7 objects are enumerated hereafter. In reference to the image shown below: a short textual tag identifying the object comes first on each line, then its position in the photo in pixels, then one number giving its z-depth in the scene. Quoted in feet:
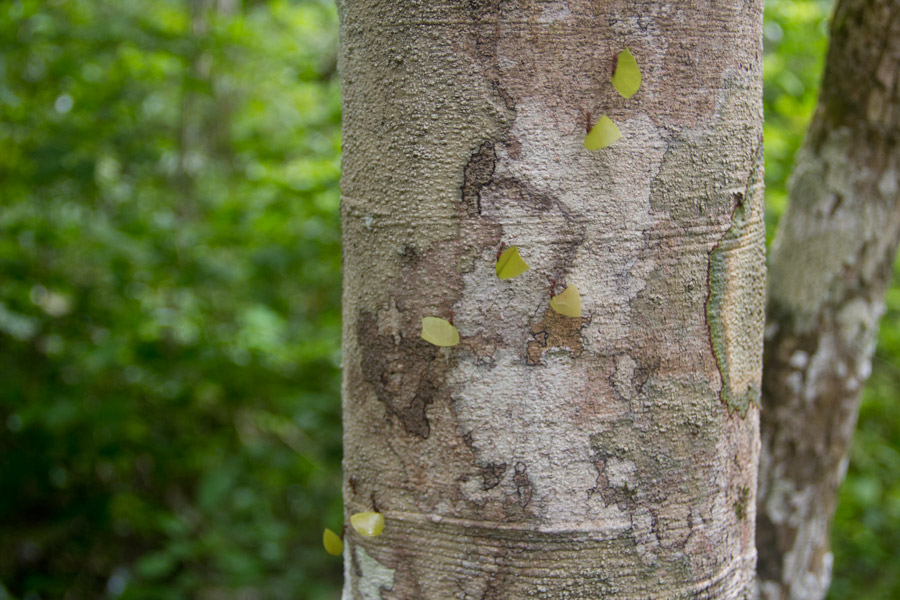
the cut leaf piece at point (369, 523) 2.38
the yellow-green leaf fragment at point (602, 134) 2.05
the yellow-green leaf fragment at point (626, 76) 2.05
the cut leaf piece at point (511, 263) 2.10
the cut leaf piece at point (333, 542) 2.65
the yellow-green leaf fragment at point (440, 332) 2.19
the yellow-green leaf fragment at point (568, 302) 2.10
